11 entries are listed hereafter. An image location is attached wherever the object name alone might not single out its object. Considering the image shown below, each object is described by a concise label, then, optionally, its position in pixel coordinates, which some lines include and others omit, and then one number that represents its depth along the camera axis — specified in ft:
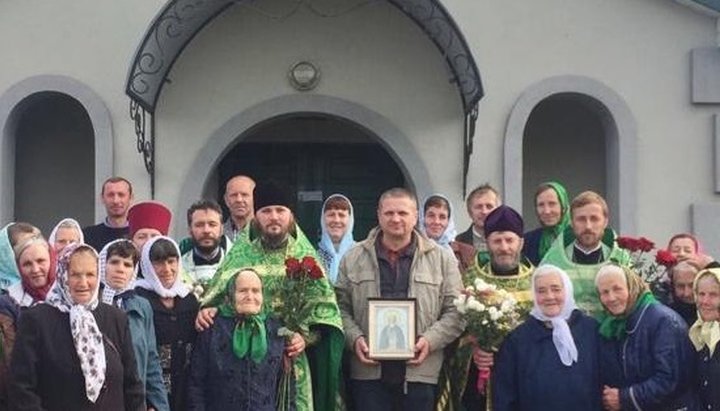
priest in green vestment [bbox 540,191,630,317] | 23.41
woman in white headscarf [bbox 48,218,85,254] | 24.52
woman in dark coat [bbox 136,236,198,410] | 22.27
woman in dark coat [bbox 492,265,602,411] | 21.52
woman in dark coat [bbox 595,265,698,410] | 21.17
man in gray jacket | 22.67
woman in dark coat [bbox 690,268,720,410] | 21.09
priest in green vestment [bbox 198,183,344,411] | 22.49
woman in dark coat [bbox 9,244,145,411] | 19.08
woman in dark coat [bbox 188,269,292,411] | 21.59
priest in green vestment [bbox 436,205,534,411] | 23.21
